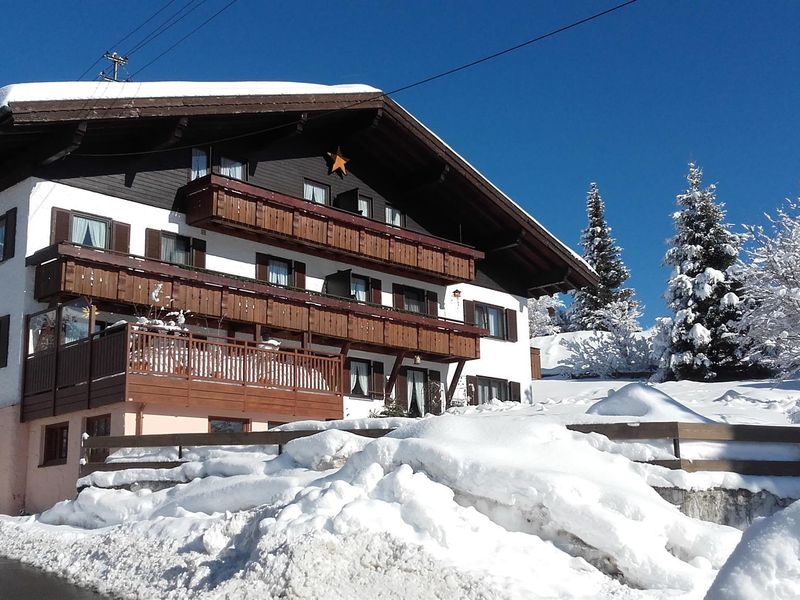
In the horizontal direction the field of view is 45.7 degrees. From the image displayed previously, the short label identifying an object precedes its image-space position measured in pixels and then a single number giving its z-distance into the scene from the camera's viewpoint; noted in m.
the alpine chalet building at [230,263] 20.56
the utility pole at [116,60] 31.08
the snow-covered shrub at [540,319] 71.88
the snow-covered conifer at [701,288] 41.94
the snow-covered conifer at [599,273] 67.12
